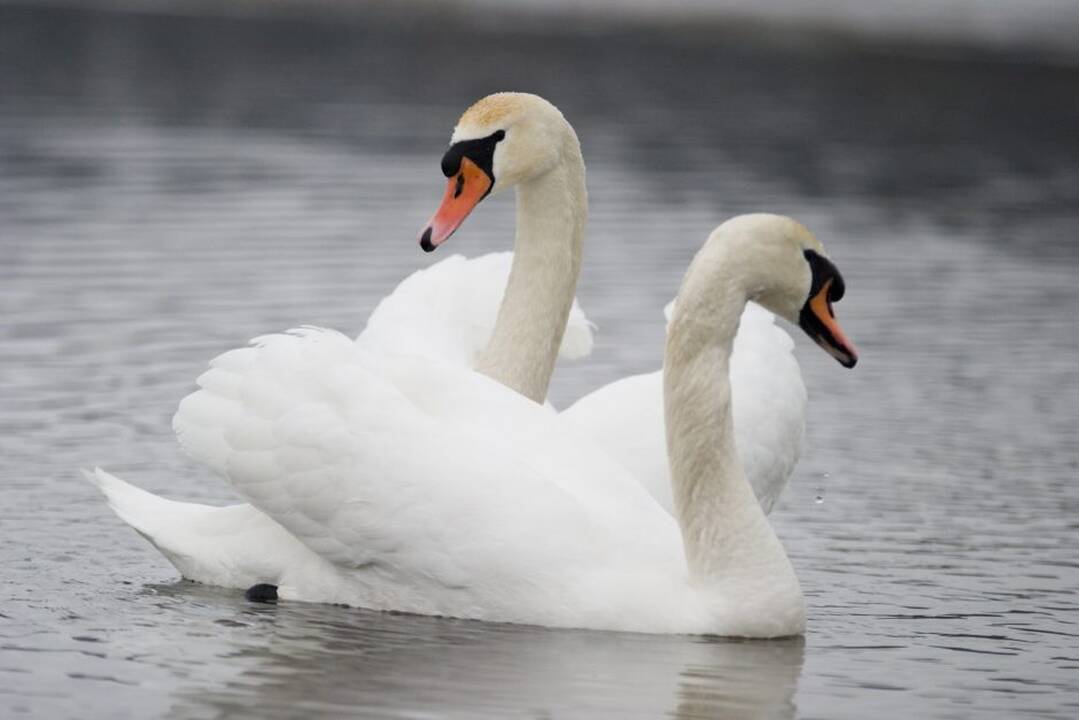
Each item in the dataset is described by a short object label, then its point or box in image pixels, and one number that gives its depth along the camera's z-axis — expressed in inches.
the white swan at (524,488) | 714.8
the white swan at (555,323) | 826.2
